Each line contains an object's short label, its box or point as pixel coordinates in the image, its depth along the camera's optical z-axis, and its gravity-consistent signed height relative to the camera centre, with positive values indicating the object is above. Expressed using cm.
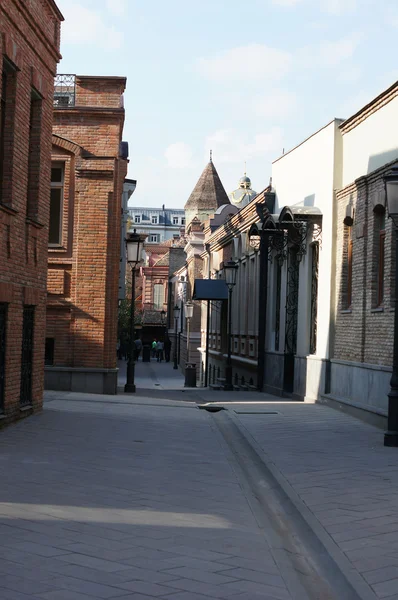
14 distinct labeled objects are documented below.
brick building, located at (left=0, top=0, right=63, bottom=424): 1416 +219
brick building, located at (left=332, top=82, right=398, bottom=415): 1725 +147
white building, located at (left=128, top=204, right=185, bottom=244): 18688 +2185
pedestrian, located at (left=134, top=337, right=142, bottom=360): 6181 -91
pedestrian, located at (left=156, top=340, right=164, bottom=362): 7828 -139
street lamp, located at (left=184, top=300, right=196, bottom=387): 3825 -165
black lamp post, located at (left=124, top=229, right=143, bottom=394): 2695 +205
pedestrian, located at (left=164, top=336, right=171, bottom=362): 7919 -123
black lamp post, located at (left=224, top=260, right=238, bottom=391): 3161 -9
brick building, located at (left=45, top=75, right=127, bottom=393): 2428 +244
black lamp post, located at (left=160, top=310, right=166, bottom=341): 10122 +141
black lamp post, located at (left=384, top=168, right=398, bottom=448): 1329 -30
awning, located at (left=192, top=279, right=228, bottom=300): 3856 +183
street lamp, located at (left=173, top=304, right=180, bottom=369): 6412 -49
